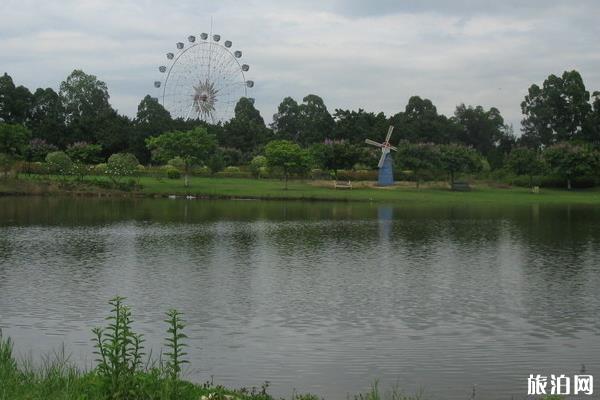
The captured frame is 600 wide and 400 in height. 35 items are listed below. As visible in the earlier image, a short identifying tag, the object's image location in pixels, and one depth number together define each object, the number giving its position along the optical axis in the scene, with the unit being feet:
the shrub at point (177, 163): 319.90
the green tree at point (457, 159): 300.81
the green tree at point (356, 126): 403.95
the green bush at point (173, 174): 297.94
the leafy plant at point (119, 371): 35.68
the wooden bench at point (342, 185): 286.25
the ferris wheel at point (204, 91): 361.92
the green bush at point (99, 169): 303.79
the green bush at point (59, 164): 273.33
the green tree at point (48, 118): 370.73
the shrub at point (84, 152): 320.70
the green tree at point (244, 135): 413.59
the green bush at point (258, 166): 326.03
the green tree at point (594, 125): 392.47
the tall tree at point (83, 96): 482.69
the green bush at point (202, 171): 323.37
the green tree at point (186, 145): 280.10
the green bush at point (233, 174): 324.33
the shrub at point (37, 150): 327.02
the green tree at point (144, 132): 359.66
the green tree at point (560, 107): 409.28
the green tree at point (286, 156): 286.87
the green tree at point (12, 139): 290.15
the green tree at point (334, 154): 330.95
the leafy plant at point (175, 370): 36.22
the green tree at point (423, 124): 435.94
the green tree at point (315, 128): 419.54
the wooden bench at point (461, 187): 292.40
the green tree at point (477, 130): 514.27
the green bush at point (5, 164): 257.09
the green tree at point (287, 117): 555.28
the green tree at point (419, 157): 306.86
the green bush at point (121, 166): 274.16
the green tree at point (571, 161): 300.40
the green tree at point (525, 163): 306.35
